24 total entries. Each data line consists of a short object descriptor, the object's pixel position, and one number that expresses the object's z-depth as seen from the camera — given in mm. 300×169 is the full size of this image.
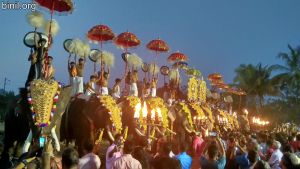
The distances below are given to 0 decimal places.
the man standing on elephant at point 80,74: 13086
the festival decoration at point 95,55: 15430
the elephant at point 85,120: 11070
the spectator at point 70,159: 4707
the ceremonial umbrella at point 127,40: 15711
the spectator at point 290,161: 5457
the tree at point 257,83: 46153
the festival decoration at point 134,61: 16667
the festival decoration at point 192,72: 20375
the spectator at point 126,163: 5738
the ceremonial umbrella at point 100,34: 14797
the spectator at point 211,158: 6199
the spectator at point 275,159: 8725
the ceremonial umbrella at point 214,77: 29719
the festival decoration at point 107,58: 15406
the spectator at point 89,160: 5664
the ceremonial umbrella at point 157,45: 17953
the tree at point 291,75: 45694
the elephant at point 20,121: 8222
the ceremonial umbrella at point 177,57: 20766
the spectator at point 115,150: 6828
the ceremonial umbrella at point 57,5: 10977
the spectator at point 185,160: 6593
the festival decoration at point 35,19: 10008
